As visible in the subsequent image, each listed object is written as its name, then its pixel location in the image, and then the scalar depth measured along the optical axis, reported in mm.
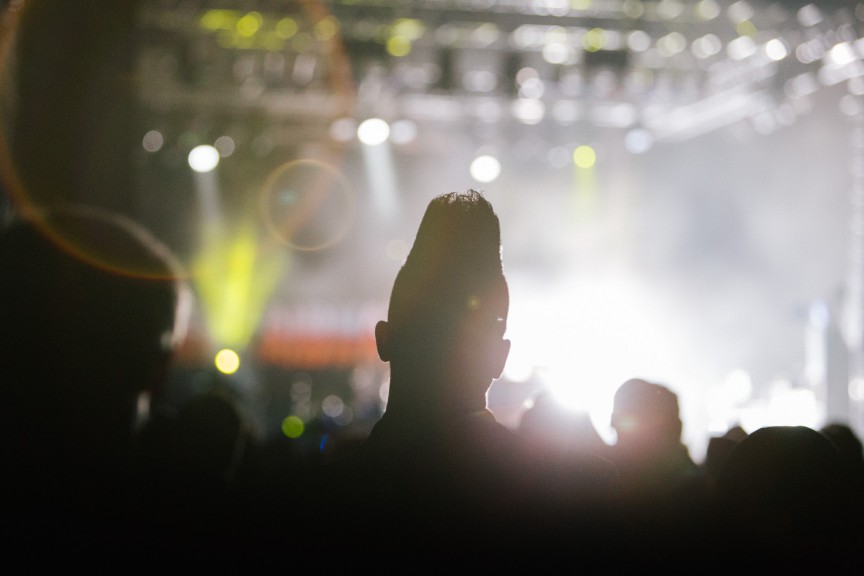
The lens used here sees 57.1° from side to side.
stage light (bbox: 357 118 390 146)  14523
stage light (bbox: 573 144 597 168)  15798
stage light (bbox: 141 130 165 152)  15078
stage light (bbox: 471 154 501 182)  16234
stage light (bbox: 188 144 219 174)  15602
